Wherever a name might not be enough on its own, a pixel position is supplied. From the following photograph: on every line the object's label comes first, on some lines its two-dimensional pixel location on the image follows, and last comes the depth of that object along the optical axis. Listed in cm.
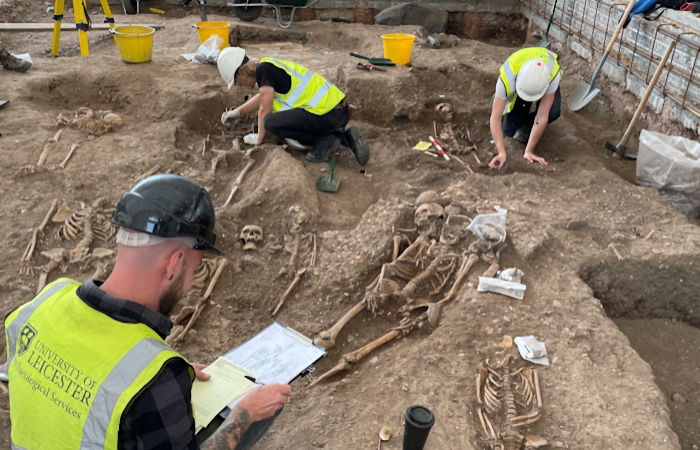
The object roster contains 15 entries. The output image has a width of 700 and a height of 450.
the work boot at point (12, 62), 718
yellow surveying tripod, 786
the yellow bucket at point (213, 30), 843
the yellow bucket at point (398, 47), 772
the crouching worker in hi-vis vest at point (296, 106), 568
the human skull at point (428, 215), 427
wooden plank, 852
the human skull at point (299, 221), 456
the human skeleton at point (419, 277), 350
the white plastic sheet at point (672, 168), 490
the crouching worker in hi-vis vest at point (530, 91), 541
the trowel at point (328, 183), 536
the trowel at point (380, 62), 764
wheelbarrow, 1027
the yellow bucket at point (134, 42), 761
